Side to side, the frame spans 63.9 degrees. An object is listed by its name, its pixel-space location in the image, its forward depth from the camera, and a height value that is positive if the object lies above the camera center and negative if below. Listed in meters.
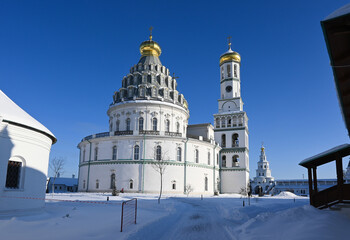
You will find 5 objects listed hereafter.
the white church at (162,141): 39.72 +5.43
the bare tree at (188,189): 39.92 -1.57
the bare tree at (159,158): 38.96 +2.71
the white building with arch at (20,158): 14.24 +0.93
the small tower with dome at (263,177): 80.71 +0.60
